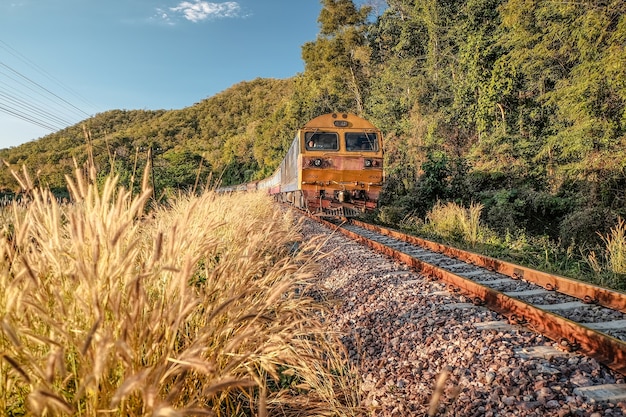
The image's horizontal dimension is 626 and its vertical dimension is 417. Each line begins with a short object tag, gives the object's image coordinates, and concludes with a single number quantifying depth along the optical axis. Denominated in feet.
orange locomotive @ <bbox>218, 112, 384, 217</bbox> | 40.19
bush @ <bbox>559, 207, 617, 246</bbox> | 35.32
